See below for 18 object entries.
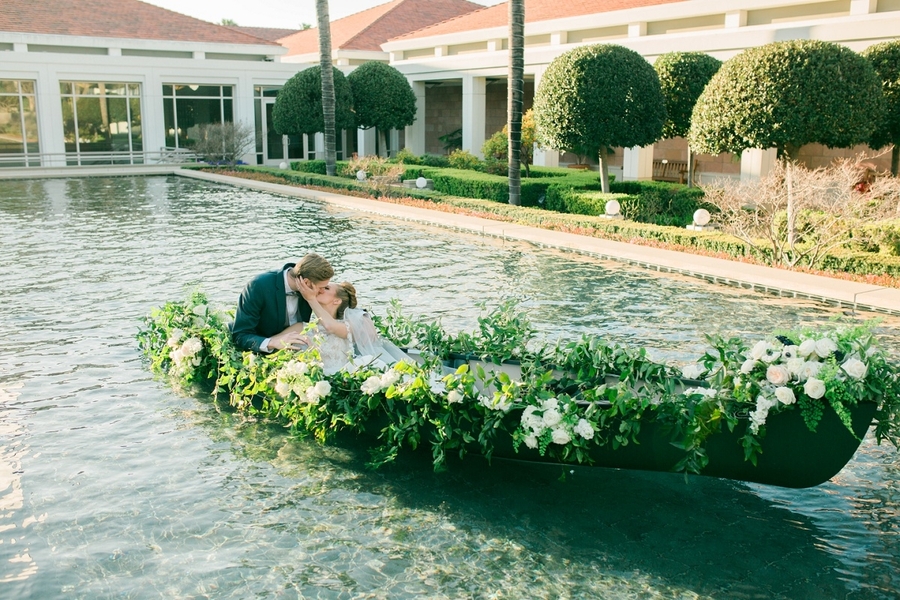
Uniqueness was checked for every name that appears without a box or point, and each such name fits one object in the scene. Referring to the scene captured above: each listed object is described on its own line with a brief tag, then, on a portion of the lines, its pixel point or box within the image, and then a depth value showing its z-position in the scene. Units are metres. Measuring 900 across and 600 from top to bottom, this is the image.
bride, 7.50
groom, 7.70
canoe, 5.52
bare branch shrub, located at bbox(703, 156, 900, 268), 13.95
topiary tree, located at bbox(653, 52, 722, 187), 22.08
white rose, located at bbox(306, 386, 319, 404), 6.73
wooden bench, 32.09
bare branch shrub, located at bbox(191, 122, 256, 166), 36.94
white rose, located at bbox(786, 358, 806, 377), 5.50
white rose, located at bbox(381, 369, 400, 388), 6.57
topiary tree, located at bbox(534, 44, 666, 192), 20.52
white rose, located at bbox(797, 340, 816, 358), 5.61
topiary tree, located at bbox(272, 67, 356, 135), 34.97
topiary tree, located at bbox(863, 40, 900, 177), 18.75
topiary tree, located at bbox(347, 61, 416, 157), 35.62
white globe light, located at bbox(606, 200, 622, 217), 19.42
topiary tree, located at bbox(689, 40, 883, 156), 17.31
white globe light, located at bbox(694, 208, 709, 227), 18.08
